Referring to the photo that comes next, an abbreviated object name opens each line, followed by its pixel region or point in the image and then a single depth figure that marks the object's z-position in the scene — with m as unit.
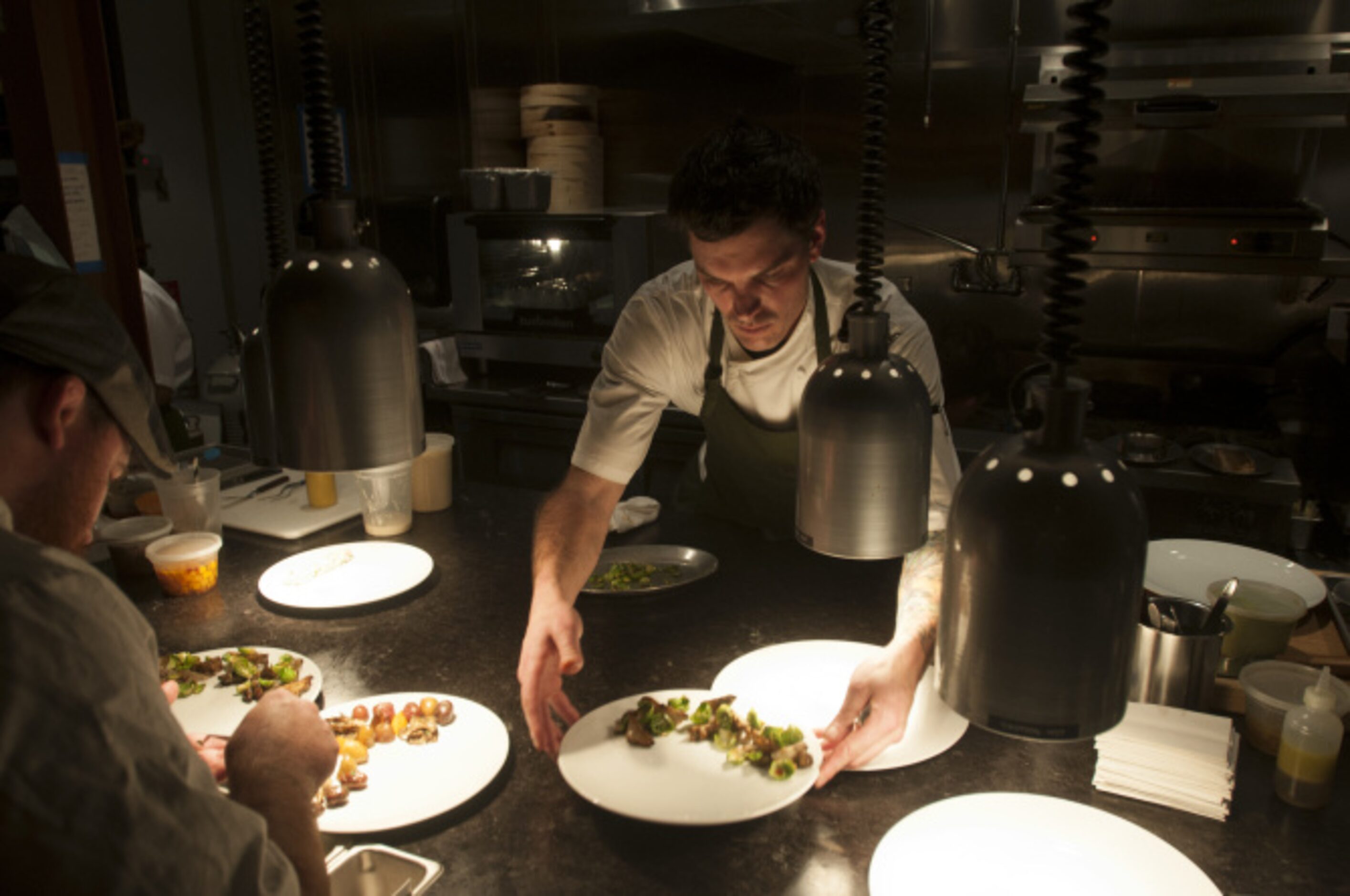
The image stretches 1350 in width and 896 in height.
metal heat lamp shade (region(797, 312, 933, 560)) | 1.06
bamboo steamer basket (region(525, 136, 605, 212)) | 4.50
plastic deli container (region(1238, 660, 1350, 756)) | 1.42
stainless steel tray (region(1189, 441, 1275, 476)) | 3.12
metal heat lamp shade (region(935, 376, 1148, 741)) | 0.73
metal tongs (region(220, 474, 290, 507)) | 2.64
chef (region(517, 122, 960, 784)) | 1.56
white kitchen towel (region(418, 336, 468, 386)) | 4.40
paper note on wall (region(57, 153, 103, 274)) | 2.90
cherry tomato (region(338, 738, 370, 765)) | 1.42
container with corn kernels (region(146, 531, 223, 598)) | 2.07
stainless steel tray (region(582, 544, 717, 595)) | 2.05
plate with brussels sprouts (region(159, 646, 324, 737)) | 1.57
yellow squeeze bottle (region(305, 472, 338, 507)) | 2.56
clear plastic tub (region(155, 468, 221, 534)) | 2.30
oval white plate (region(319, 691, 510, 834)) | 1.31
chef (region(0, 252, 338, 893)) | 0.81
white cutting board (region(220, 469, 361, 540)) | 2.46
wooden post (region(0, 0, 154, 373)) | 2.79
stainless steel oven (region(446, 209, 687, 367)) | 3.91
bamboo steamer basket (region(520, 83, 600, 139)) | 4.48
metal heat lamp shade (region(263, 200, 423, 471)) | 1.19
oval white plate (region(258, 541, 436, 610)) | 2.03
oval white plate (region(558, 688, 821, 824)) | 1.29
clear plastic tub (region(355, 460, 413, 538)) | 2.38
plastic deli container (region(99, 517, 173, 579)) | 2.18
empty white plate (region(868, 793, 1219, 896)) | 1.17
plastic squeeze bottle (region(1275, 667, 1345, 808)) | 1.29
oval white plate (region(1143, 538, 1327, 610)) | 1.96
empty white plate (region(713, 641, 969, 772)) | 1.46
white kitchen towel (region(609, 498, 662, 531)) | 2.38
